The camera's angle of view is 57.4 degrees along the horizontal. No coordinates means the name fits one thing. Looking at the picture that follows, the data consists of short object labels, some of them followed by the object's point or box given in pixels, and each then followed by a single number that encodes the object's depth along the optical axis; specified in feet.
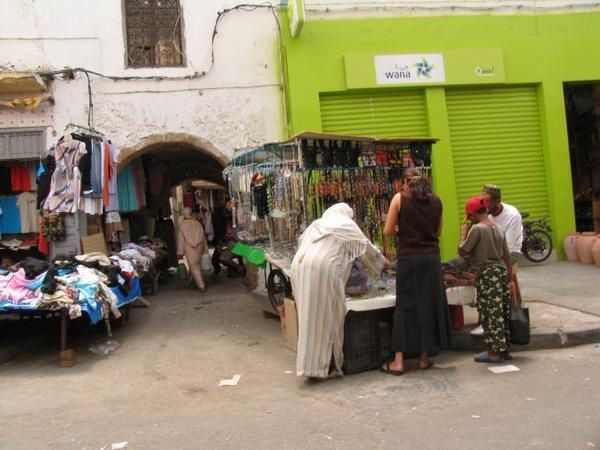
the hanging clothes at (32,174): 30.94
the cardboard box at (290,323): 19.44
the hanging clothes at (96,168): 27.32
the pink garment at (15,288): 19.24
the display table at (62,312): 19.12
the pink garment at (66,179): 26.43
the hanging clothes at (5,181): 31.42
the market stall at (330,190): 18.39
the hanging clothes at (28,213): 30.71
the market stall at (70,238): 19.66
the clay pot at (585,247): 31.65
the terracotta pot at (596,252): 30.86
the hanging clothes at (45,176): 26.66
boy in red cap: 16.42
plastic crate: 16.67
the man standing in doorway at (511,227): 18.72
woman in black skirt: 15.98
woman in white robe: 15.80
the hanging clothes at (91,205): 27.20
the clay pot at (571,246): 33.09
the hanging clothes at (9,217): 30.71
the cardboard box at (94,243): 28.19
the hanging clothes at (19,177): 30.78
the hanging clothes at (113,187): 29.19
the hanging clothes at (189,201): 38.22
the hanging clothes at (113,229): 31.44
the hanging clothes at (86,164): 26.76
